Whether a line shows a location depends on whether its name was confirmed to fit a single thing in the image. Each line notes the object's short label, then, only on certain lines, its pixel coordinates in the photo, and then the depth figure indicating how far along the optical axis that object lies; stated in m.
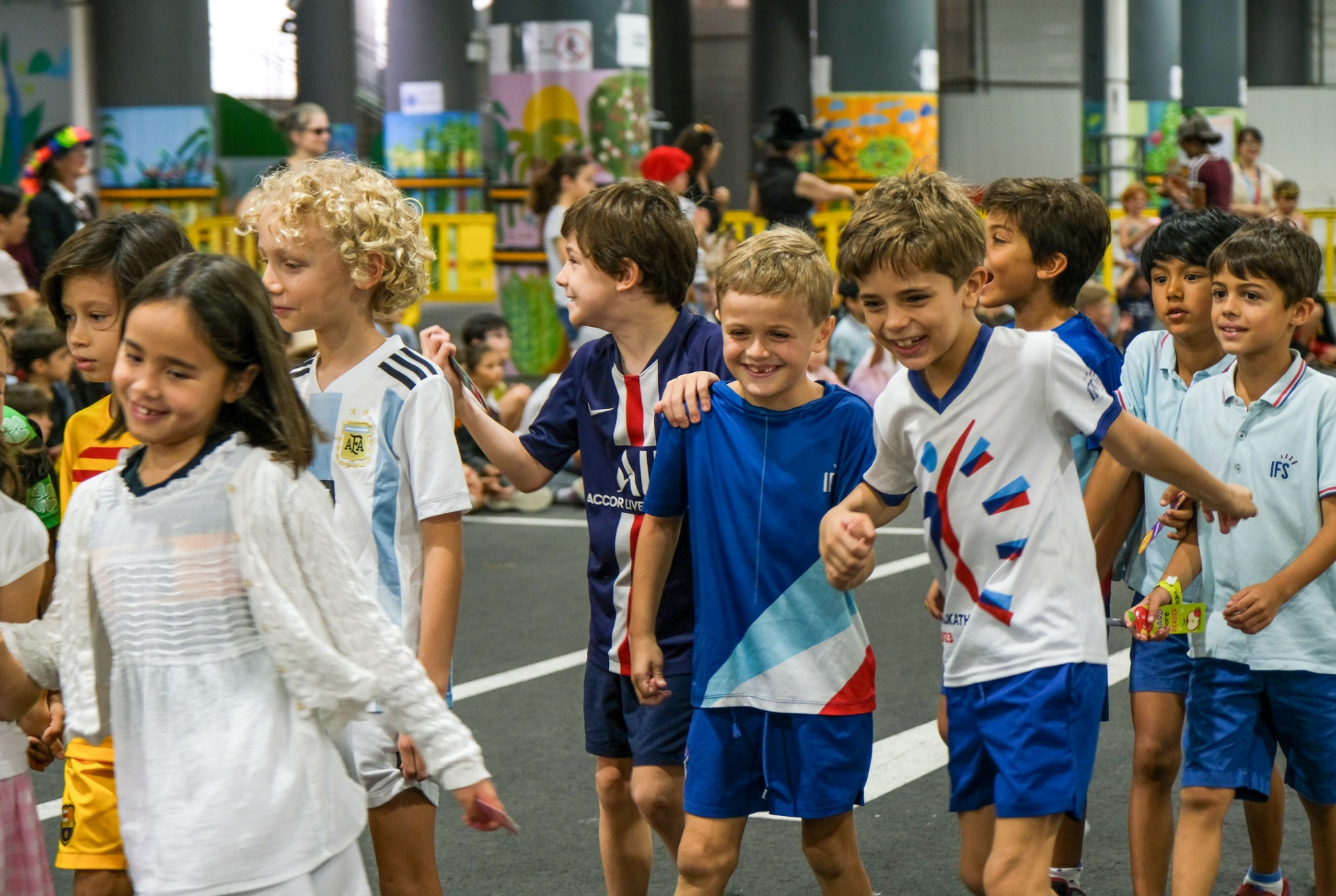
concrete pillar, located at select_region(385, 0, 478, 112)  30.03
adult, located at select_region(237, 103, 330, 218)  11.63
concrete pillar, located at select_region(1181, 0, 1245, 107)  31.80
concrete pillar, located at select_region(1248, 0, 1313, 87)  34.19
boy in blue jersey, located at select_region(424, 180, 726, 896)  3.75
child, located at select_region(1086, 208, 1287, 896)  4.02
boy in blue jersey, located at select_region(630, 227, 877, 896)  3.47
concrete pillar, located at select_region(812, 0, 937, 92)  20.64
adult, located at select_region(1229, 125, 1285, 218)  17.20
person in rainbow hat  10.12
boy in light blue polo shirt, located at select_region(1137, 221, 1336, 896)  3.78
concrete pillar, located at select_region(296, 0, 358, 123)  31.73
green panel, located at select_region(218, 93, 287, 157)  22.42
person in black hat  13.36
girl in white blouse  2.52
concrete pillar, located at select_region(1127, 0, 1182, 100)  30.61
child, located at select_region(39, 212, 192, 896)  3.27
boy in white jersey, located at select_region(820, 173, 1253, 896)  3.22
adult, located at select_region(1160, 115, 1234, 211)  13.66
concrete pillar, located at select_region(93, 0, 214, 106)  15.12
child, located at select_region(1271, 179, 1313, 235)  17.30
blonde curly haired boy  3.35
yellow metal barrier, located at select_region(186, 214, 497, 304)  20.55
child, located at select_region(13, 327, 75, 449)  8.09
